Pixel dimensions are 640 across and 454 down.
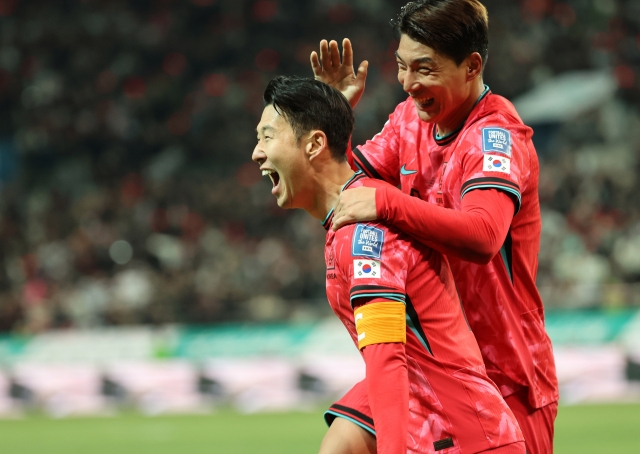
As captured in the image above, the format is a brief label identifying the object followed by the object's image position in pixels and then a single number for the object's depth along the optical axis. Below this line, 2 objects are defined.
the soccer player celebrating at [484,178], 6.75
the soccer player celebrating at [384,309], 5.87
